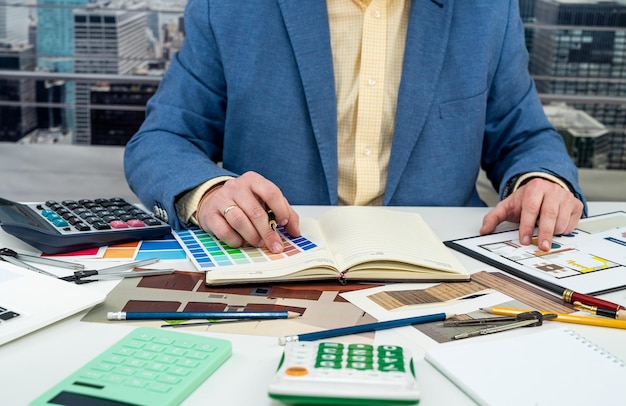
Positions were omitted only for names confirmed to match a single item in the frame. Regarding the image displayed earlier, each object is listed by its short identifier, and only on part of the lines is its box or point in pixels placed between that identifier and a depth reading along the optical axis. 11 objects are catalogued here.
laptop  0.66
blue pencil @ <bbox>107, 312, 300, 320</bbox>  0.70
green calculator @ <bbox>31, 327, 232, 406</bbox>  0.53
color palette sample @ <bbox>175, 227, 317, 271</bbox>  0.86
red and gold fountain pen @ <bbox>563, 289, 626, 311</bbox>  0.73
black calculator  0.89
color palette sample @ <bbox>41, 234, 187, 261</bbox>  0.89
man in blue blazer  1.26
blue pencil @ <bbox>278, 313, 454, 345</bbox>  0.65
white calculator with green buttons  0.52
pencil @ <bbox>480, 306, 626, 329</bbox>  0.71
